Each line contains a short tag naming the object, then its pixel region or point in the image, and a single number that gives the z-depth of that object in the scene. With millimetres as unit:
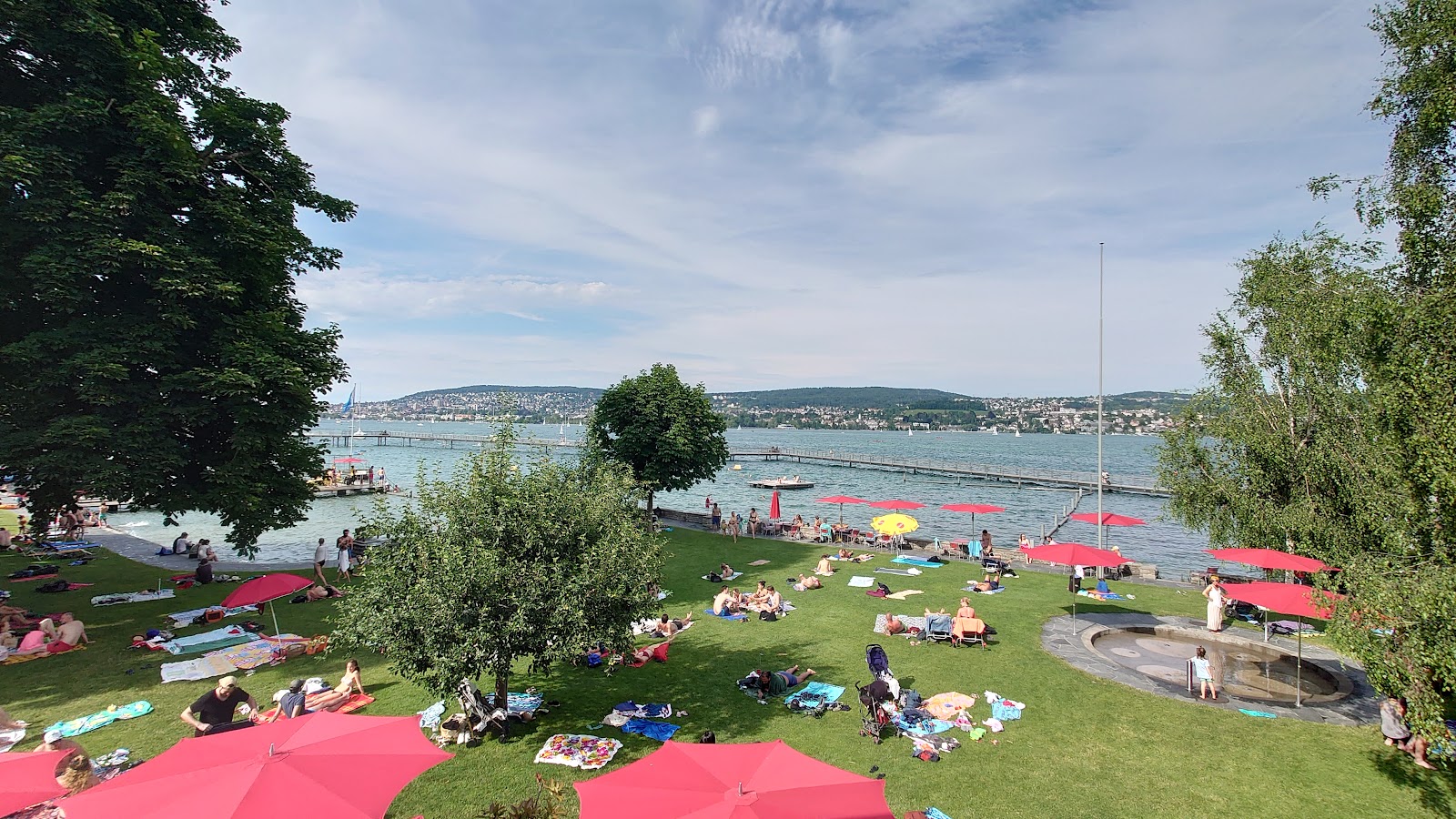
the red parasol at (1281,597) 11602
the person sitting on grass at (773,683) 12250
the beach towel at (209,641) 14266
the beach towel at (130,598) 17641
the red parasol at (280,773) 6016
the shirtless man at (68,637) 13961
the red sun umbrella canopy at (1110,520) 25719
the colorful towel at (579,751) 9539
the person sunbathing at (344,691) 11242
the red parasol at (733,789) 6246
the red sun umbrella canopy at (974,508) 25825
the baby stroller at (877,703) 10688
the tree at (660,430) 33562
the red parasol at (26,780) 6812
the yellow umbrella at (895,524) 22922
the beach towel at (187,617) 16156
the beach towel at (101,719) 10336
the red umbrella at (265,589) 13695
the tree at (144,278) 12797
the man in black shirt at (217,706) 10000
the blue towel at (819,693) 12094
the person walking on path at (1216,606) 16141
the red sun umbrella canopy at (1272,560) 15484
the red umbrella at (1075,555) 16219
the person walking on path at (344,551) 21359
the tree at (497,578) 8766
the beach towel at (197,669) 12703
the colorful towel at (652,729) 10516
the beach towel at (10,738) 9730
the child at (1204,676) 12299
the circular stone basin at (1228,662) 13188
